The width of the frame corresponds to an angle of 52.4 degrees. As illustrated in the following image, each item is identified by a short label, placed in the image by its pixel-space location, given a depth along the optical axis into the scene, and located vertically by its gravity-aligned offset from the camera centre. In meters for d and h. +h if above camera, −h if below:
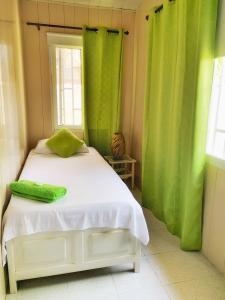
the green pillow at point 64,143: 2.92 -0.50
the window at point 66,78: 3.17 +0.36
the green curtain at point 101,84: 3.16 +0.29
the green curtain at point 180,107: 1.79 -0.01
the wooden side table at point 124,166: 3.23 -0.90
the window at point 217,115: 1.79 -0.07
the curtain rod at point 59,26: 3.02 +1.03
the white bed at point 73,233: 1.52 -0.88
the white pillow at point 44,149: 2.97 -0.57
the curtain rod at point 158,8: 2.32 +0.98
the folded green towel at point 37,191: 1.62 -0.62
